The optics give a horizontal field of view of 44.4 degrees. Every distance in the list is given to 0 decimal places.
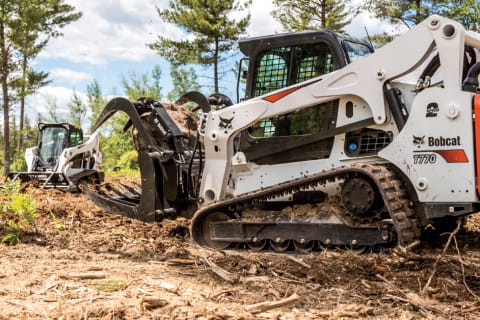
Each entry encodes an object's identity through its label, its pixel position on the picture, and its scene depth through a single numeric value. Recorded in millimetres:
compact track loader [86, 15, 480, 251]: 5602
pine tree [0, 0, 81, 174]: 28875
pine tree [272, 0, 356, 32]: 26844
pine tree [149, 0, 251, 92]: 26969
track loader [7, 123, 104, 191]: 14555
